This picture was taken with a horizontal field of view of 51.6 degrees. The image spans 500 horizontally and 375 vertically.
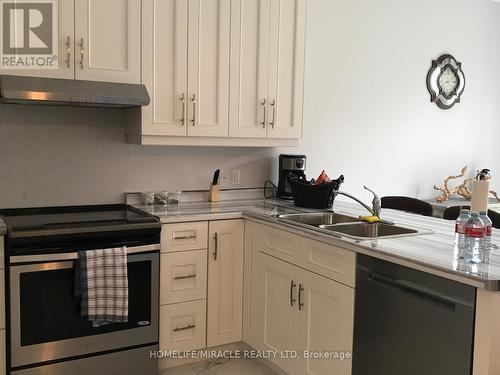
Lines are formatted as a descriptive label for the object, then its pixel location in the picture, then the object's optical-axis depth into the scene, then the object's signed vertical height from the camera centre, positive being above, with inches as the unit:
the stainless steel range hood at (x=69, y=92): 102.3 +11.3
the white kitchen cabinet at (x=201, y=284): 117.5 -31.5
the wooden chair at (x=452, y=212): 139.8 -15.1
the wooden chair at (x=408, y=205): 149.9 -14.6
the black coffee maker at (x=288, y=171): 147.6 -5.2
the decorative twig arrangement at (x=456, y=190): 185.3 -11.9
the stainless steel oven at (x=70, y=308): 99.5 -32.5
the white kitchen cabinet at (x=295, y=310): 94.3 -32.2
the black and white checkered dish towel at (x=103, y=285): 103.2 -27.8
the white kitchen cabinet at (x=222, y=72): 121.9 +19.7
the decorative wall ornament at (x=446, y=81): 186.1 +27.8
